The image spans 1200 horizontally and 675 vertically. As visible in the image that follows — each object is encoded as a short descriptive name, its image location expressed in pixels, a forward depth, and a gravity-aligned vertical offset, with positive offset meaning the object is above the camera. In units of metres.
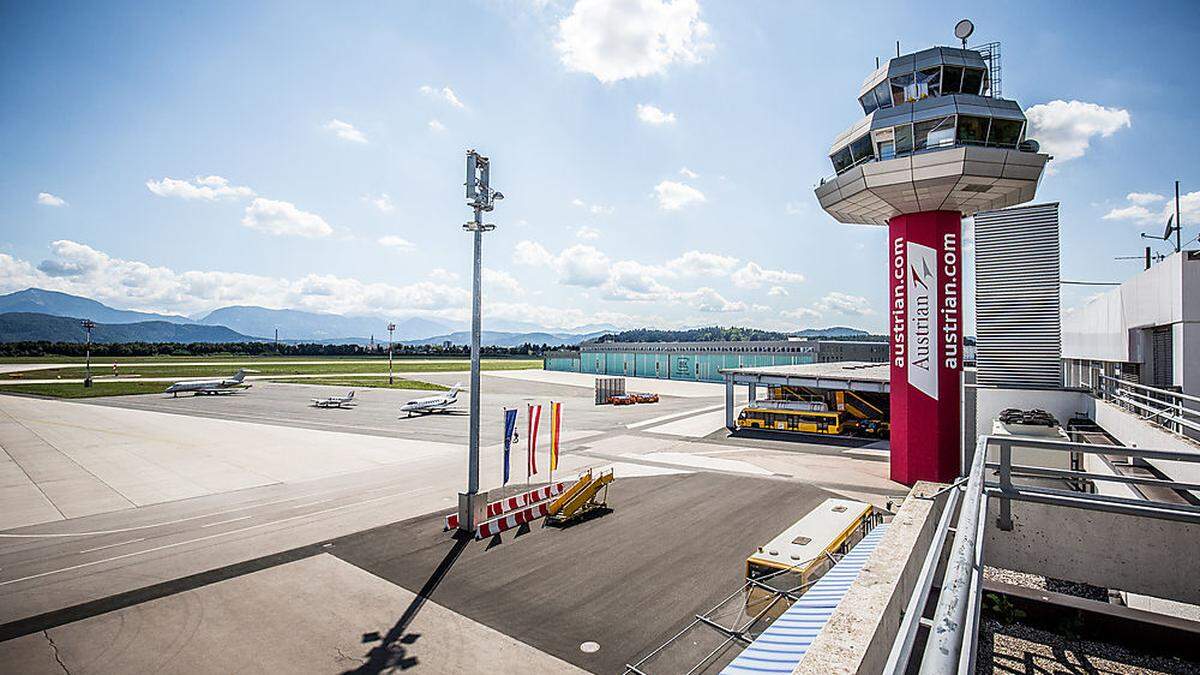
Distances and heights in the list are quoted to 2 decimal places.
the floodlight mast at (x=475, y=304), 19.06 +1.61
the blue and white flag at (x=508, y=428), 21.16 -2.85
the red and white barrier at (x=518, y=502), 19.80 -5.54
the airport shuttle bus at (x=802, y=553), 13.05 -4.83
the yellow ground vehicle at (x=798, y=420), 38.88 -4.70
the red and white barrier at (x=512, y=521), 18.94 -5.88
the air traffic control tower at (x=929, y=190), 21.22 +6.50
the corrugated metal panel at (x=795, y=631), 7.00 -3.72
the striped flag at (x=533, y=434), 22.02 -3.18
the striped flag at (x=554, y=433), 23.39 -3.41
